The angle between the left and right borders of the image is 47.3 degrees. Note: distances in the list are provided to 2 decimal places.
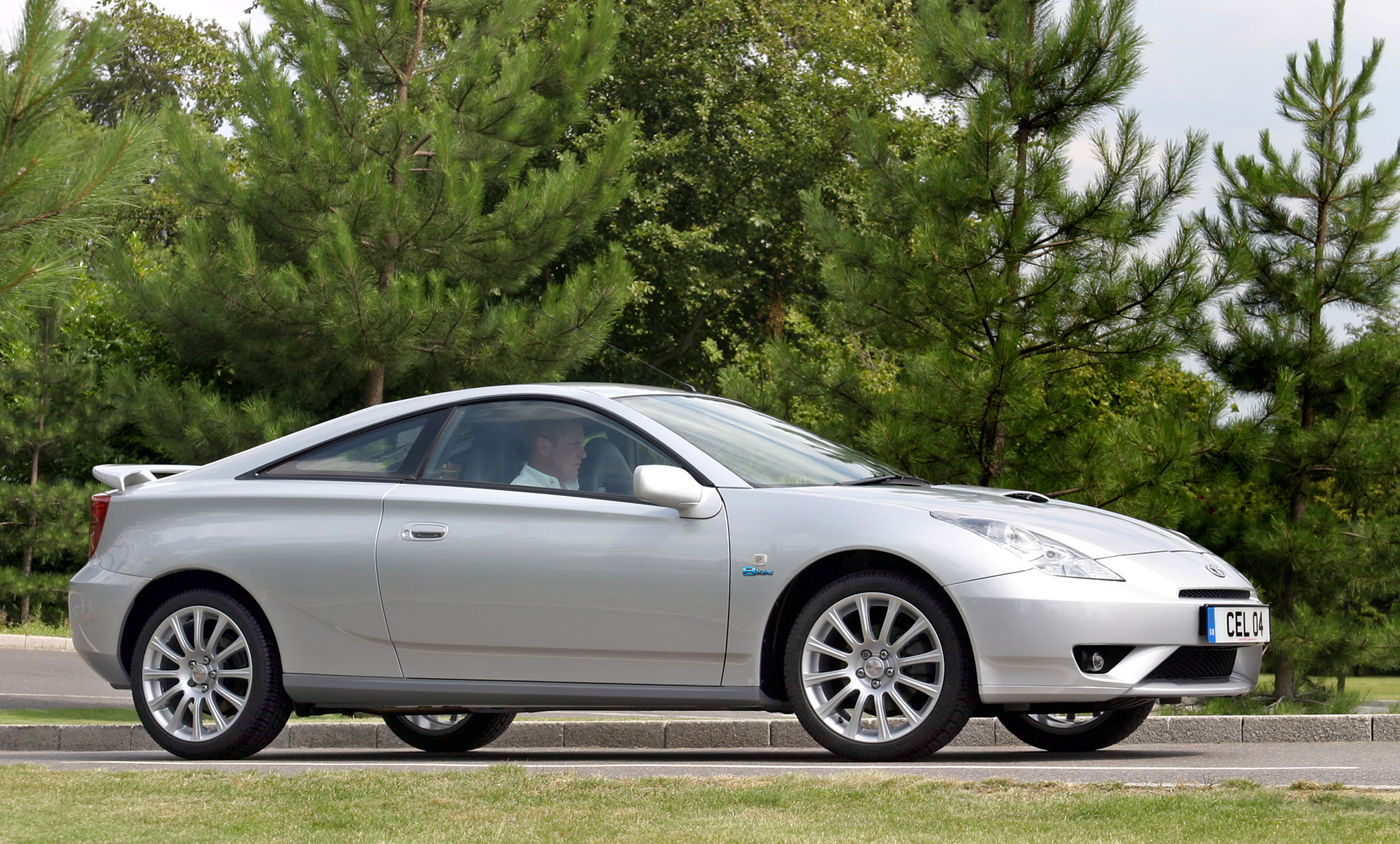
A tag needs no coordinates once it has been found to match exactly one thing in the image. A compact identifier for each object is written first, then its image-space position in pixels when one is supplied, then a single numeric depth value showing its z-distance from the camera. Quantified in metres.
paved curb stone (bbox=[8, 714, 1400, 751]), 8.45
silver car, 5.79
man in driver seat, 6.50
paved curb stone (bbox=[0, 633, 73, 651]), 18.73
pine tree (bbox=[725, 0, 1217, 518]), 12.12
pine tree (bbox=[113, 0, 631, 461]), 17.59
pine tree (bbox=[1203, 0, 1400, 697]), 13.34
